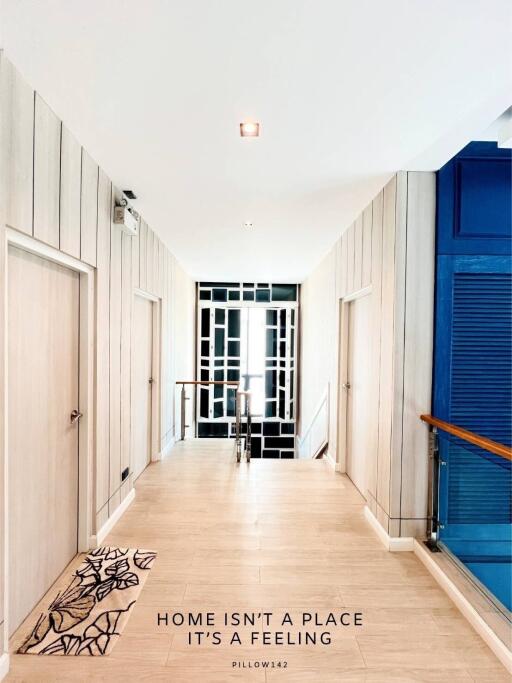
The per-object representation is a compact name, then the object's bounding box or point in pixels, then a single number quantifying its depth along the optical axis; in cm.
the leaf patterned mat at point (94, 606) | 182
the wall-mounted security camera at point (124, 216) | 292
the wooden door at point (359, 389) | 355
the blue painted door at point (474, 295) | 262
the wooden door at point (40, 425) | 186
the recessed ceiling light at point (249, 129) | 211
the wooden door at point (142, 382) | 381
